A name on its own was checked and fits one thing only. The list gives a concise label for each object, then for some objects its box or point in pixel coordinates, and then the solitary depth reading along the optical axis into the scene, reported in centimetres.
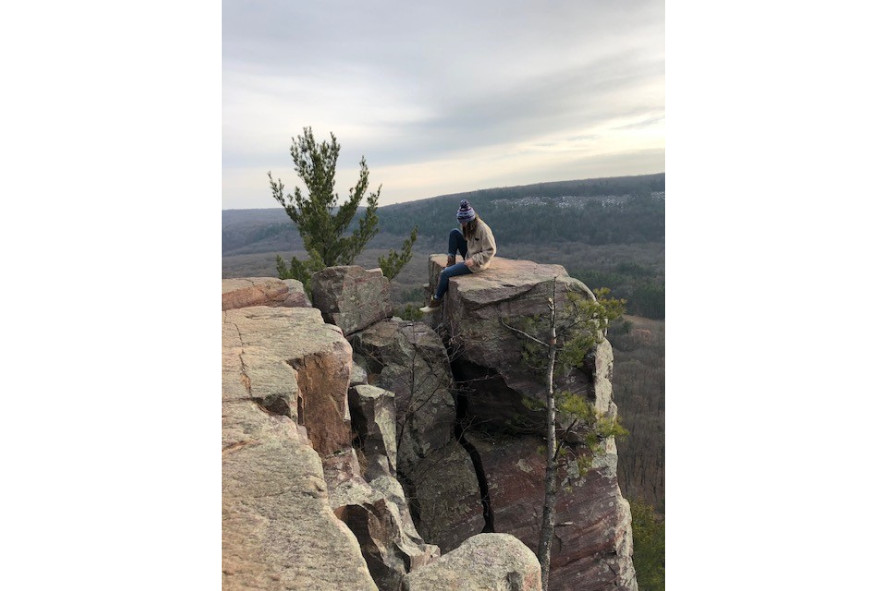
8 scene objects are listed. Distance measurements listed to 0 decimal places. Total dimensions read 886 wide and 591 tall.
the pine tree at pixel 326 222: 1117
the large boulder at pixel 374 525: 366
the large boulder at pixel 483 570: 261
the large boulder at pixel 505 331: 769
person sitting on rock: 730
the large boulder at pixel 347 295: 826
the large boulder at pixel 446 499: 821
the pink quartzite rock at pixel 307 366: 379
